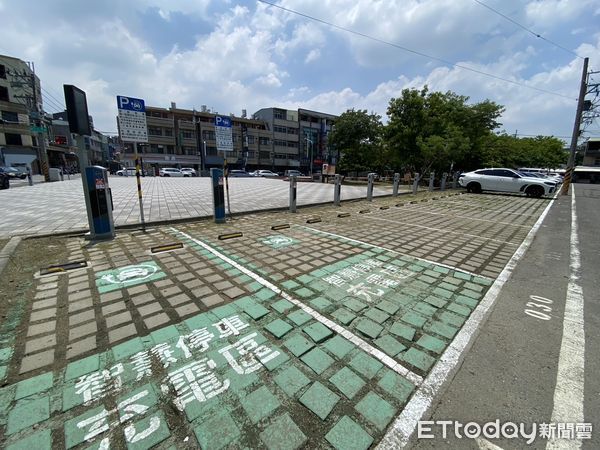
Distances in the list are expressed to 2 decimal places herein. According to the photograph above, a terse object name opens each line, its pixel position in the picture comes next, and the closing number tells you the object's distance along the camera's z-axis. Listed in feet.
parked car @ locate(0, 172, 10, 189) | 50.11
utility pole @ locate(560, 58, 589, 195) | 50.52
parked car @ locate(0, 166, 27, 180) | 84.36
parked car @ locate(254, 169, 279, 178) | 130.17
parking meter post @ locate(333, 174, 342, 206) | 34.74
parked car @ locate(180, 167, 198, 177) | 116.63
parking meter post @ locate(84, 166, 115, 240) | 16.87
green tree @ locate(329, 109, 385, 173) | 93.71
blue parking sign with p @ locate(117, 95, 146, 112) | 19.31
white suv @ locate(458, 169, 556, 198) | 48.44
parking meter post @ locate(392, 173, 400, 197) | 47.62
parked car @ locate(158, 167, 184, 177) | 114.34
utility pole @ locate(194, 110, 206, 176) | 143.64
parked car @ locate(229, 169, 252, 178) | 123.63
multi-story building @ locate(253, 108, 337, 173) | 167.12
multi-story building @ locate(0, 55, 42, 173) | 102.12
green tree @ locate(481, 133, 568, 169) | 87.66
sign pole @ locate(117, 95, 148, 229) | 19.52
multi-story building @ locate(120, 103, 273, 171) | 136.26
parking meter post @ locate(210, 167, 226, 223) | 22.26
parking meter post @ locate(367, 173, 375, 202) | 40.04
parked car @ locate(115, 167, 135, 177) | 118.37
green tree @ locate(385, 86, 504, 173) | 62.44
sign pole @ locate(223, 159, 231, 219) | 24.30
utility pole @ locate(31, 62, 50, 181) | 69.05
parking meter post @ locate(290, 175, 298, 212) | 28.40
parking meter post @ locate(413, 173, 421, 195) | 53.93
